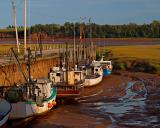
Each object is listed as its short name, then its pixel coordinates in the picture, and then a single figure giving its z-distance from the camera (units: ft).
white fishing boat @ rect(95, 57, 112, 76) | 312.91
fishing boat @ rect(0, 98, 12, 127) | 128.06
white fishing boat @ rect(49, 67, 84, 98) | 203.10
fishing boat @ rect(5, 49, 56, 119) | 155.43
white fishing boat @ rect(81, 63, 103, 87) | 254.55
